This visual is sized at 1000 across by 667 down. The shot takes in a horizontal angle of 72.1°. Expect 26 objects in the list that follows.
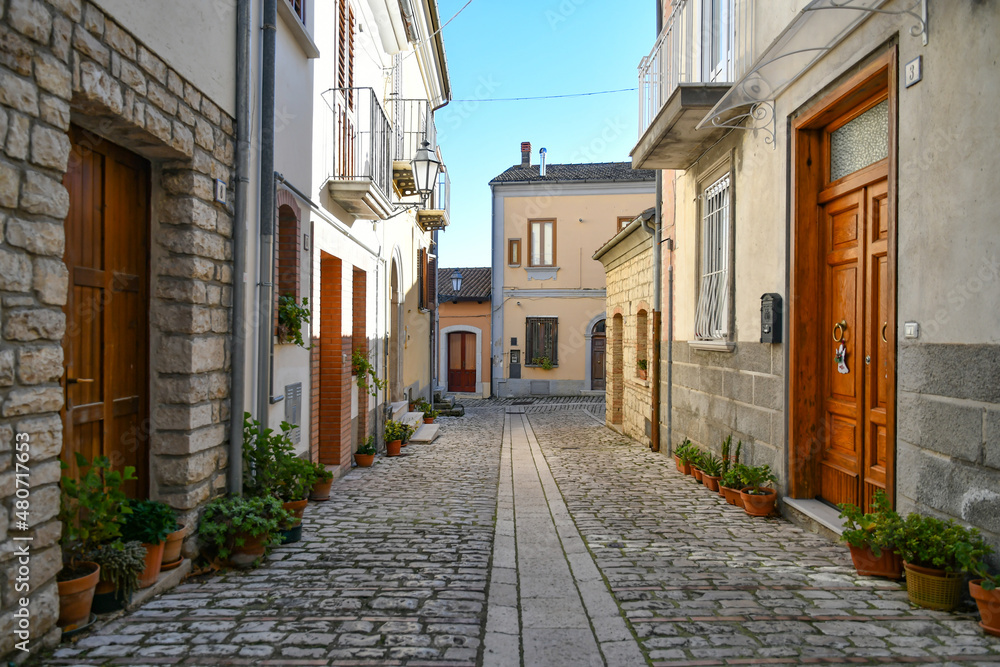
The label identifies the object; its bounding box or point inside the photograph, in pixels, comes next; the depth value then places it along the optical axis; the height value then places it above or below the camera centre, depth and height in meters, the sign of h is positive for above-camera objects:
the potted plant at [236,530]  4.39 -1.27
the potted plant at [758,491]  5.86 -1.34
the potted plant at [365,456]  8.96 -1.58
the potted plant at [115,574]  3.40 -1.20
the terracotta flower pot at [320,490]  6.54 -1.49
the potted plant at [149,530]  3.74 -1.08
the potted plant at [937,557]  3.44 -1.14
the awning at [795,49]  4.53 +2.23
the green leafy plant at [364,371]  8.98 -0.48
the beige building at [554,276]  23.77 +2.08
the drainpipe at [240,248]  4.85 +0.61
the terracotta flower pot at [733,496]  6.27 -1.48
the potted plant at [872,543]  4.00 -1.21
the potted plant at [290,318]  5.99 +0.14
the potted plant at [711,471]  7.03 -1.40
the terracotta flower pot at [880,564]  4.07 -1.35
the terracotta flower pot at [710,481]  7.01 -1.51
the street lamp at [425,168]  9.50 +2.32
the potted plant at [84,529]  3.15 -0.95
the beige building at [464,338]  25.34 -0.10
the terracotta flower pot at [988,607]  3.18 -1.25
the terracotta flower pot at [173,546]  3.98 -1.24
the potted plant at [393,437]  10.17 -1.55
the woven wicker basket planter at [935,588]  3.52 -1.29
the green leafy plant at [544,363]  23.67 -0.93
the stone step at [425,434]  11.77 -1.76
